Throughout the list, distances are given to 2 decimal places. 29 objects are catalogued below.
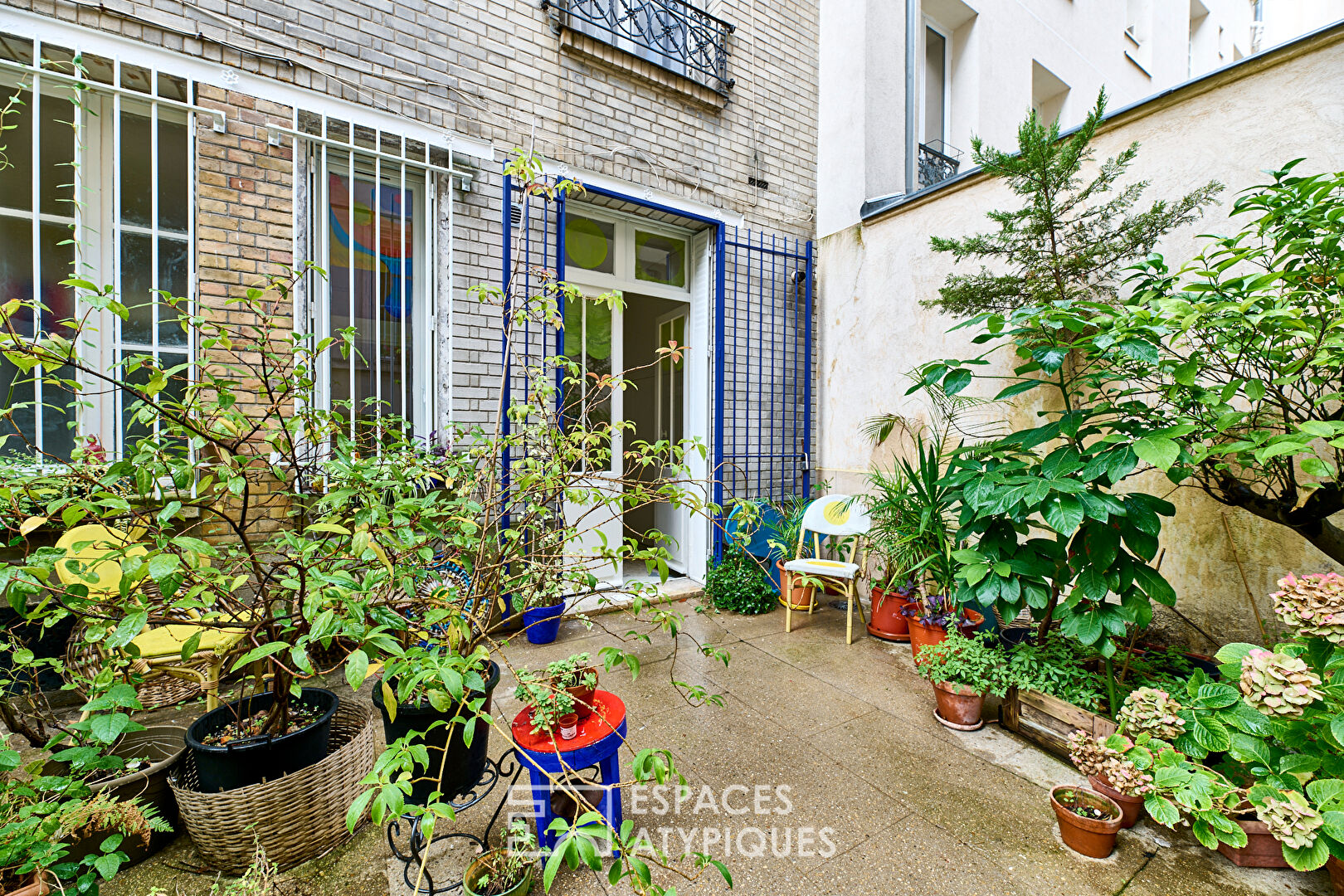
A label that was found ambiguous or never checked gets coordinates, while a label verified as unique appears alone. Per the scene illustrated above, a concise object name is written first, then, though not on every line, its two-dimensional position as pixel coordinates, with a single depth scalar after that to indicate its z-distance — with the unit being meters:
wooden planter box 2.15
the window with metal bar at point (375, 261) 3.19
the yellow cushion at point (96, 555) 2.25
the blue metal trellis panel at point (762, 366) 4.59
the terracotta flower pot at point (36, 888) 1.17
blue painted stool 1.53
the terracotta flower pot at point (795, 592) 3.78
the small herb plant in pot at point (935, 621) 2.99
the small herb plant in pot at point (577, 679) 1.66
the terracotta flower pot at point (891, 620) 3.57
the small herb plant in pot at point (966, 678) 2.44
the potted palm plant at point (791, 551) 3.82
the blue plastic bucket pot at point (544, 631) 3.42
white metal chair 3.54
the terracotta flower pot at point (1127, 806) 1.87
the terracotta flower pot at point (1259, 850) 1.70
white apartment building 4.62
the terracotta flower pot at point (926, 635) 3.03
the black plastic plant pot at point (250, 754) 1.53
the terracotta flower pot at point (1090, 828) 1.72
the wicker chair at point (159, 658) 2.10
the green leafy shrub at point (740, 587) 4.11
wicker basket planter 1.54
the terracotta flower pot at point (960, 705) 2.46
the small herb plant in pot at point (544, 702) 1.49
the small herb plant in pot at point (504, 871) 1.47
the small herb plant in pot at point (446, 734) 1.55
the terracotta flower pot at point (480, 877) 1.46
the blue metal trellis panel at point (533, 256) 3.64
